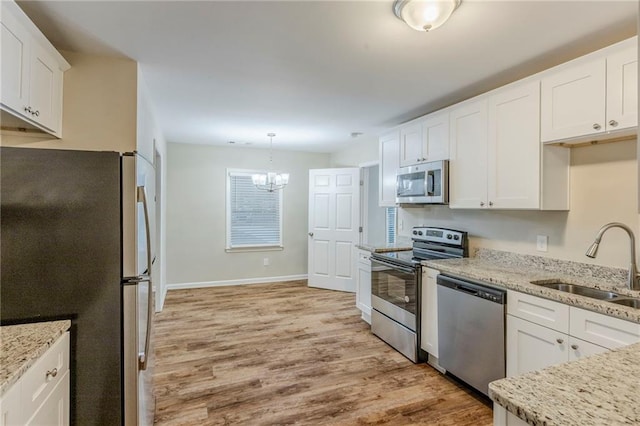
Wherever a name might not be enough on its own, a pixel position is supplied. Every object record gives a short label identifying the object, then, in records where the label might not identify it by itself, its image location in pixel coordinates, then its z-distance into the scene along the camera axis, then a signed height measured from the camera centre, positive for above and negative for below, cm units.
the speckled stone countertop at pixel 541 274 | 176 -44
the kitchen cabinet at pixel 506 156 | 232 +44
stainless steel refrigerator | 152 -25
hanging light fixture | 505 +53
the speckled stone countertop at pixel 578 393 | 76 -47
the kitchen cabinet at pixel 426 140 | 311 +75
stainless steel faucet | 193 -24
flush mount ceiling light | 158 +100
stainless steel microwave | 307 +30
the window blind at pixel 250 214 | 586 -4
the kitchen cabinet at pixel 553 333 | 167 -67
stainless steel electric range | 300 -70
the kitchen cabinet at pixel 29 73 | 155 +75
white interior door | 548 -23
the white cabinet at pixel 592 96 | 182 +72
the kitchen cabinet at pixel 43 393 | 109 -69
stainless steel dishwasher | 224 -87
